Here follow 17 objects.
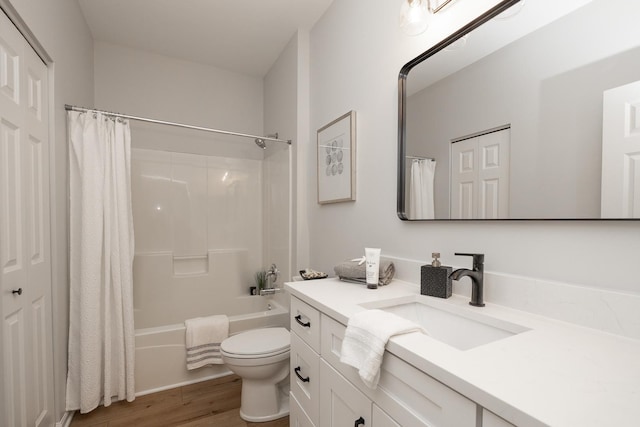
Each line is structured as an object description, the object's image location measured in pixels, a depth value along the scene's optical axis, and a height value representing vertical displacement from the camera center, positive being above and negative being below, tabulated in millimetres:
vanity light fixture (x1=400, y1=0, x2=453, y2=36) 1203 +793
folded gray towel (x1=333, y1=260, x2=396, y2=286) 1325 -294
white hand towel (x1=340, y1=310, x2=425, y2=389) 736 -339
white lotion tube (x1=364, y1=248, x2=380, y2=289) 1256 -254
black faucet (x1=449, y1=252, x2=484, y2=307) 986 -229
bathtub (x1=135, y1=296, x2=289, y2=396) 2004 -1056
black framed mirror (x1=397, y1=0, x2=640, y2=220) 756 +294
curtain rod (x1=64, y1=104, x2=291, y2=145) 1764 +603
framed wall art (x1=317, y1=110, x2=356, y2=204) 1711 +302
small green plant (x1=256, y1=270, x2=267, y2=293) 2840 -695
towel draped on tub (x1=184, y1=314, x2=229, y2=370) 2105 -943
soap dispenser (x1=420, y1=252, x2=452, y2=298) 1081 -265
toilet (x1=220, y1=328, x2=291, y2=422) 1681 -941
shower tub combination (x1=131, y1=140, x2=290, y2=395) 2531 -184
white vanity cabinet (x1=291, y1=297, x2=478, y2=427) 604 -498
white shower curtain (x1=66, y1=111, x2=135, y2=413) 1765 -344
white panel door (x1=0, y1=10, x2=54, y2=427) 1146 -127
